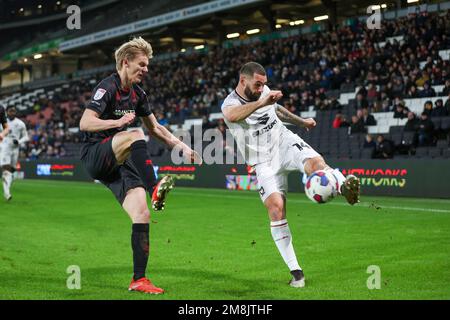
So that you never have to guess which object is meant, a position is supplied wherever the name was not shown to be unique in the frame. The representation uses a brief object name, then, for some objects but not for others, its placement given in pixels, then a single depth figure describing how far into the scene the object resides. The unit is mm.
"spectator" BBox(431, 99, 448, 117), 20380
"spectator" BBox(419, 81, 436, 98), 21922
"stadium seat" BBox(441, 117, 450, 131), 20062
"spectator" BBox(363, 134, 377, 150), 21181
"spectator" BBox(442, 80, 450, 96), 21047
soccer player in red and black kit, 6445
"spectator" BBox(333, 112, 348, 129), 23688
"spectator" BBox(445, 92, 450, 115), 20073
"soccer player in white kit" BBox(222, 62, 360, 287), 7004
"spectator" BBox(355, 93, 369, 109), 23703
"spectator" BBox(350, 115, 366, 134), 22592
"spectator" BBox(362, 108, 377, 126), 22562
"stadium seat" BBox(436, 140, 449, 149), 19344
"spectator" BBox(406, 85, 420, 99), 22453
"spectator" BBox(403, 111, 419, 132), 20672
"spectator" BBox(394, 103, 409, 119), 21609
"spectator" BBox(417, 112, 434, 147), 19984
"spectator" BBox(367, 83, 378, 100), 23859
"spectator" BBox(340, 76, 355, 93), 25703
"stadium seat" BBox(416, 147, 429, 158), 19688
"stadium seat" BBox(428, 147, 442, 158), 19328
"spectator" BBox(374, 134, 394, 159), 20422
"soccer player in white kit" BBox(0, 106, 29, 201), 19891
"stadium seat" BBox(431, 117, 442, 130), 20297
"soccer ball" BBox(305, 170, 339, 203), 6281
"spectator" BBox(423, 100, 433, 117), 20625
